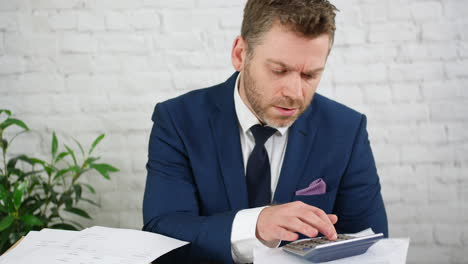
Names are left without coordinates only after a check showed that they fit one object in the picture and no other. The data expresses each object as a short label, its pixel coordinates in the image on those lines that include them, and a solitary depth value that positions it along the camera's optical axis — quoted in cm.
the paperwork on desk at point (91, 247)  83
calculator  81
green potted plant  172
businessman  117
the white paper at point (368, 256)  84
